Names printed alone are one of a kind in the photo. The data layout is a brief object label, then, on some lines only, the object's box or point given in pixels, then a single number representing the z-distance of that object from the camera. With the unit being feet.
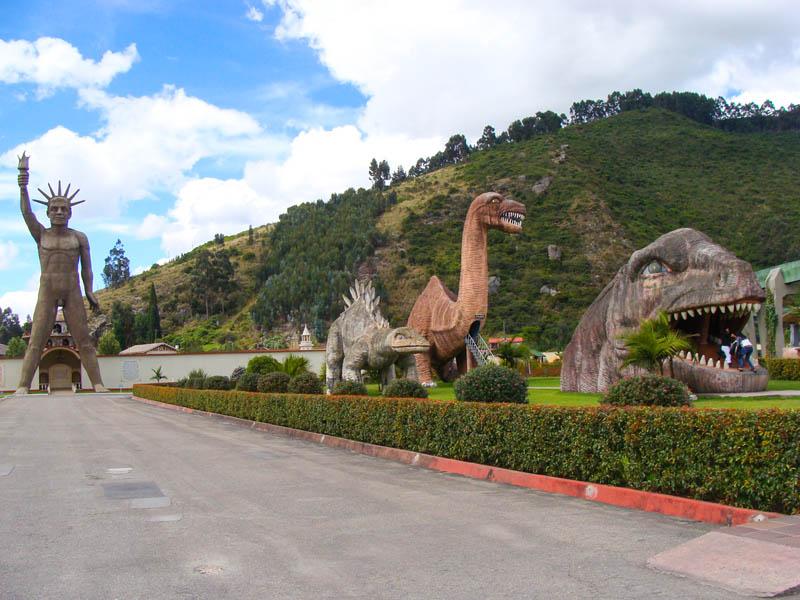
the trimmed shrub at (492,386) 40.01
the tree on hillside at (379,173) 398.21
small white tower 188.03
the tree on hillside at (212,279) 324.19
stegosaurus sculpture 66.54
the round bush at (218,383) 96.99
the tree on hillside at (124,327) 271.28
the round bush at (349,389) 56.39
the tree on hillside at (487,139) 400.67
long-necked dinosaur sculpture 80.79
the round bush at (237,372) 130.74
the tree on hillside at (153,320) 278.05
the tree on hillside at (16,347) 239.30
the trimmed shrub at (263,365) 112.27
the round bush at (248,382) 81.76
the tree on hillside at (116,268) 435.78
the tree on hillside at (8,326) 400.88
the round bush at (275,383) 73.77
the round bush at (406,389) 48.47
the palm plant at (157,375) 176.60
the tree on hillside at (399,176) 400.04
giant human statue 160.97
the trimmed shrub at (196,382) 103.44
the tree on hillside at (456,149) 409.28
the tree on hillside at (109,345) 240.32
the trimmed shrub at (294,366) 90.12
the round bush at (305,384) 66.13
